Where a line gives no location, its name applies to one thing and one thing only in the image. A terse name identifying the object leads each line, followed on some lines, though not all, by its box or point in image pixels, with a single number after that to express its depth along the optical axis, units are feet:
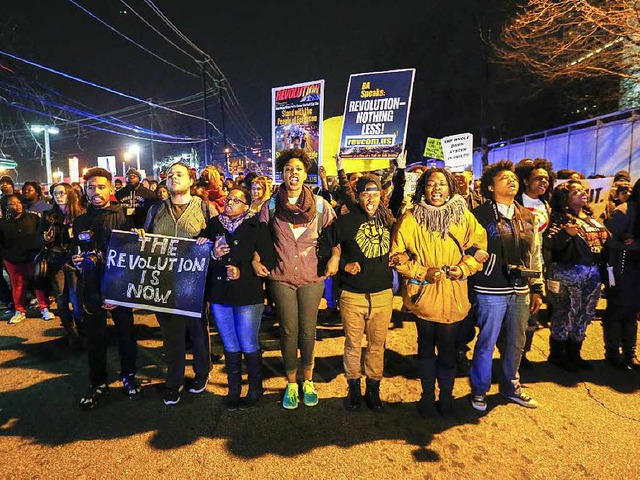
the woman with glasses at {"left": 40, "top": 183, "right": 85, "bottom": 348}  16.91
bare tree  24.52
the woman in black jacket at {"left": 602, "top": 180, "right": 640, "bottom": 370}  14.74
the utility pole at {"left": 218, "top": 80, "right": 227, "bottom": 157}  98.02
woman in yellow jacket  11.02
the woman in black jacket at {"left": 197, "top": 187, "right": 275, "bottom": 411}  11.65
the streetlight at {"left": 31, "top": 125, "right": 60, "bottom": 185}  72.87
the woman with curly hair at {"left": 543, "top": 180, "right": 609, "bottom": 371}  13.87
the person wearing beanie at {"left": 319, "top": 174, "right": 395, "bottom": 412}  11.55
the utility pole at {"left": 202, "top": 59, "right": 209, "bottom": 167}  86.30
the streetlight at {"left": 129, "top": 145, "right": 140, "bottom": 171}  203.23
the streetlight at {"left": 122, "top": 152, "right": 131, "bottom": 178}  187.68
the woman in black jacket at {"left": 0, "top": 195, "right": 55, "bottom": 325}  21.09
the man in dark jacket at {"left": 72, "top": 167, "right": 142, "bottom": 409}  12.49
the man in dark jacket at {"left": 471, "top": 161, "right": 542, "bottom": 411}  11.66
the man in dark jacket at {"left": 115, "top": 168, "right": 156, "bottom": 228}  13.47
